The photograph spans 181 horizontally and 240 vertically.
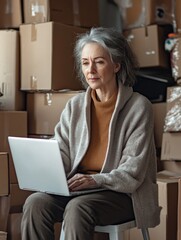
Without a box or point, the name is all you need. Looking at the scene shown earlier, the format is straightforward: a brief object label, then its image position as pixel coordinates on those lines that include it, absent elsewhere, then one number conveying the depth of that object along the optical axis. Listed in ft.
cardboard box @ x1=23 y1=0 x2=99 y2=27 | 8.37
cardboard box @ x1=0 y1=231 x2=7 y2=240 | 7.29
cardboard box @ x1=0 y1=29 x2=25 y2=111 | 8.38
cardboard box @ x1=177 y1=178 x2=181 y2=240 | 5.66
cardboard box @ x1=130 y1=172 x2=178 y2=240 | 7.69
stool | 5.95
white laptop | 5.72
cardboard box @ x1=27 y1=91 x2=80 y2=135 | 8.19
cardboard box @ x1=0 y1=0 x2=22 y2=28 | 8.57
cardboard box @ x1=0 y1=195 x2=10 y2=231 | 7.55
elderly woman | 5.85
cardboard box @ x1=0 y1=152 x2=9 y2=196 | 7.33
